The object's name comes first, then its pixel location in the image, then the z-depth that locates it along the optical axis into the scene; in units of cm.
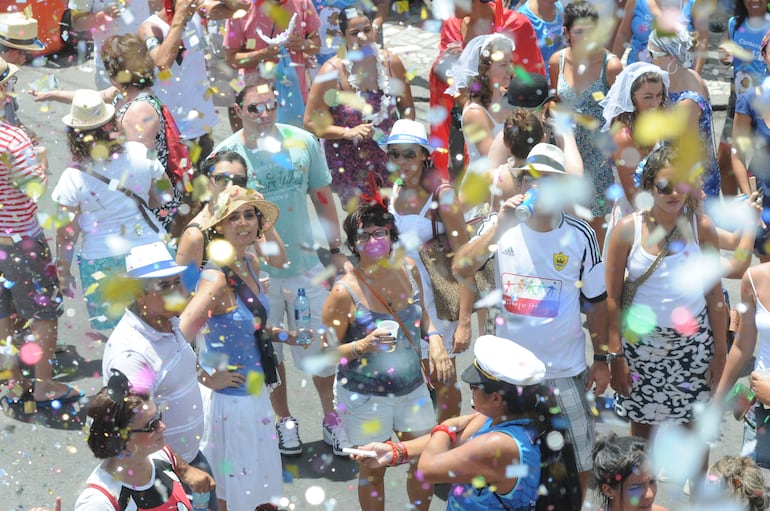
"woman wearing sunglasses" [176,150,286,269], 984
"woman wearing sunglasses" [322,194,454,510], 957
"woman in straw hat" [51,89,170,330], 1087
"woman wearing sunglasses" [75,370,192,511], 715
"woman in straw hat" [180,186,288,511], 916
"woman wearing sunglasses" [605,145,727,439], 955
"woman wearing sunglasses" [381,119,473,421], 1065
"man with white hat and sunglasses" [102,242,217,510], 817
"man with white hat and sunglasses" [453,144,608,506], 928
